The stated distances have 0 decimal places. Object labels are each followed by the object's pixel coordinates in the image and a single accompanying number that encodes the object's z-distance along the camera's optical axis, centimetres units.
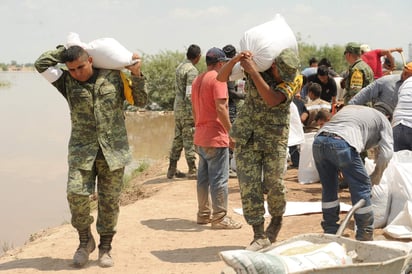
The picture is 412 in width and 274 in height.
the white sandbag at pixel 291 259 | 298
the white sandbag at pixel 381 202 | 620
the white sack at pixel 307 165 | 907
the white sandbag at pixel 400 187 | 610
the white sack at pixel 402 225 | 558
